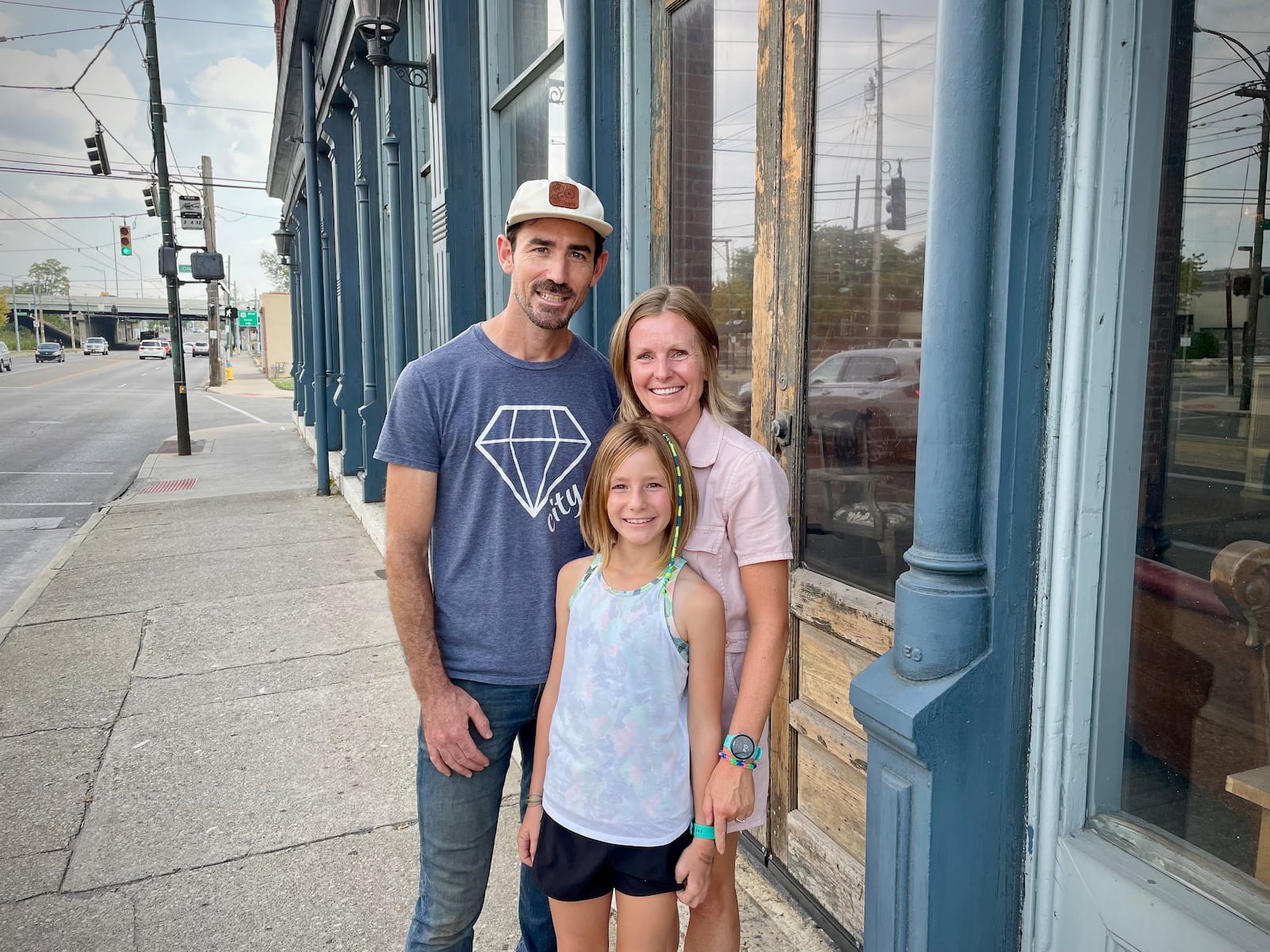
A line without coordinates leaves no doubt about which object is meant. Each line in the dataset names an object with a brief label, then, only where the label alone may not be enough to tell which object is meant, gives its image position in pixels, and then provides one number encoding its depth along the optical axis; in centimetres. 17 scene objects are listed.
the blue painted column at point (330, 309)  1175
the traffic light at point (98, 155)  1771
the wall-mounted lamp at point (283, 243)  1544
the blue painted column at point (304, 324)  1636
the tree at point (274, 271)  9338
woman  169
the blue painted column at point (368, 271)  862
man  200
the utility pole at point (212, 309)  2866
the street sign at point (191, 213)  2052
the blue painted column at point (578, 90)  354
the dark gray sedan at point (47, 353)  5750
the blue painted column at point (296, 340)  1870
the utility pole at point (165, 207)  1386
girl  171
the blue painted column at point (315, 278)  1020
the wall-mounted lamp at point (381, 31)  578
